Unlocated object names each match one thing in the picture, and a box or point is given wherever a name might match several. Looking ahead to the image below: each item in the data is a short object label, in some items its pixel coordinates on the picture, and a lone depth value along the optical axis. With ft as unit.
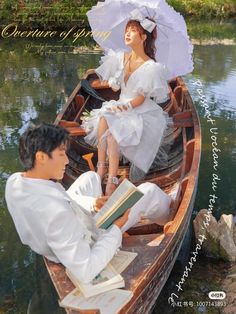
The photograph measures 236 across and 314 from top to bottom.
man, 5.85
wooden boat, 7.09
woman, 11.27
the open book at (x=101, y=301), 6.08
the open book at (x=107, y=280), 6.20
